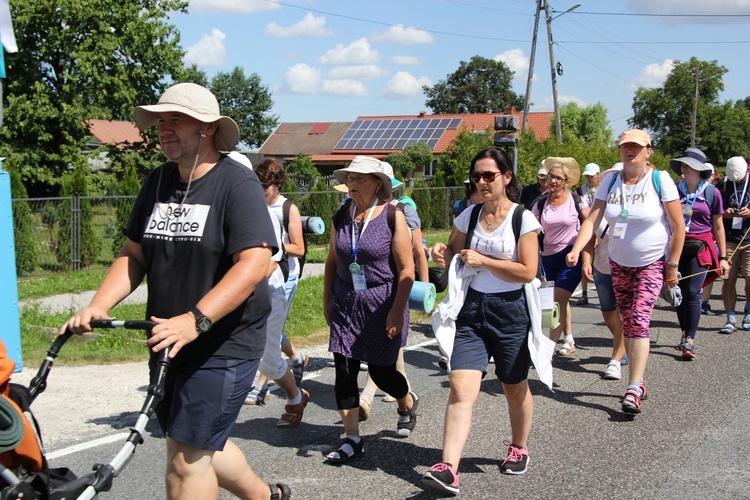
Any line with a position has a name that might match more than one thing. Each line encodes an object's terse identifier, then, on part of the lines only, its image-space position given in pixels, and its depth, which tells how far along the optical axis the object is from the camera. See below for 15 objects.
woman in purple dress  4.71
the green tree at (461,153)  23.81
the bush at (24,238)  14.52
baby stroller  2.50
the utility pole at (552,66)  33.66
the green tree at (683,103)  75.19
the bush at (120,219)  16.23
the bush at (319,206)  20.17
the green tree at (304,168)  46.98
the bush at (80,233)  15.23
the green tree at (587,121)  70.06
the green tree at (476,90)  100.19
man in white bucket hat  3.03
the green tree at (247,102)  87.44
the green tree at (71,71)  31.05
